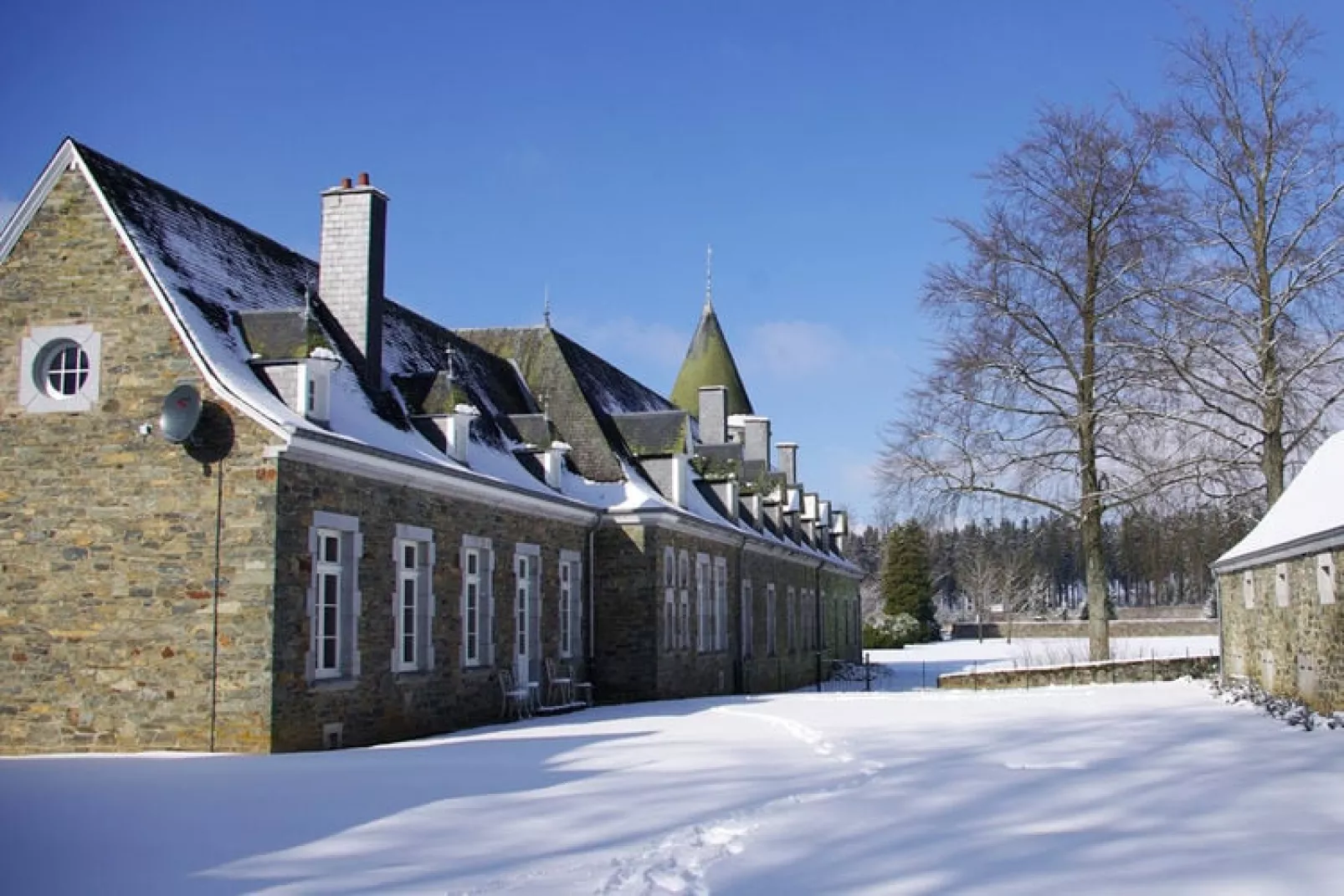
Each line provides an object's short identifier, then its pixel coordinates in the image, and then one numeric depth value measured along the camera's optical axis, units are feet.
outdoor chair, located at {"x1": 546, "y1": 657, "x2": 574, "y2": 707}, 75.77
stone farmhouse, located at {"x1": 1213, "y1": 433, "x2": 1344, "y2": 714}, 55.67
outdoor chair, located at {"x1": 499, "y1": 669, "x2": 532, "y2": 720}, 68.90
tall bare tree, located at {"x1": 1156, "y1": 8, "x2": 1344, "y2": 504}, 84.58
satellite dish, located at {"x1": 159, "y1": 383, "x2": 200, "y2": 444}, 48.08
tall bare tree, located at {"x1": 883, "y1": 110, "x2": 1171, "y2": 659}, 95.14
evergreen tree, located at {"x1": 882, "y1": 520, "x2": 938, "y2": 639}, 270.67
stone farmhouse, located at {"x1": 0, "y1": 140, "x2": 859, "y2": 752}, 48.14
